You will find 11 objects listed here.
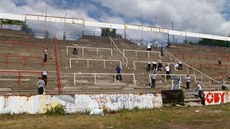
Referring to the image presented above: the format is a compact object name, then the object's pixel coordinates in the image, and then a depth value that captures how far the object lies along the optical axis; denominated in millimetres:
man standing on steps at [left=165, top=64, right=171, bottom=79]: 26625
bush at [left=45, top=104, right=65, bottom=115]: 15400
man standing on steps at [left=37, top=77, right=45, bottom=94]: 17203
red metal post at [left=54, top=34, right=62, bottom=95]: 18906
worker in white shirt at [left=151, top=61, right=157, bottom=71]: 28794
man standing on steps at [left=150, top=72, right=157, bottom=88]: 22962
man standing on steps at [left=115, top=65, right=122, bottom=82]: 24094
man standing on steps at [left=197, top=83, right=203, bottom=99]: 21377
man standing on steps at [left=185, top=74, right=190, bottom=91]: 24312
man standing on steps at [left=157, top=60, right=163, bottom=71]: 29027
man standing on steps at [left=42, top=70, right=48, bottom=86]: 20141
